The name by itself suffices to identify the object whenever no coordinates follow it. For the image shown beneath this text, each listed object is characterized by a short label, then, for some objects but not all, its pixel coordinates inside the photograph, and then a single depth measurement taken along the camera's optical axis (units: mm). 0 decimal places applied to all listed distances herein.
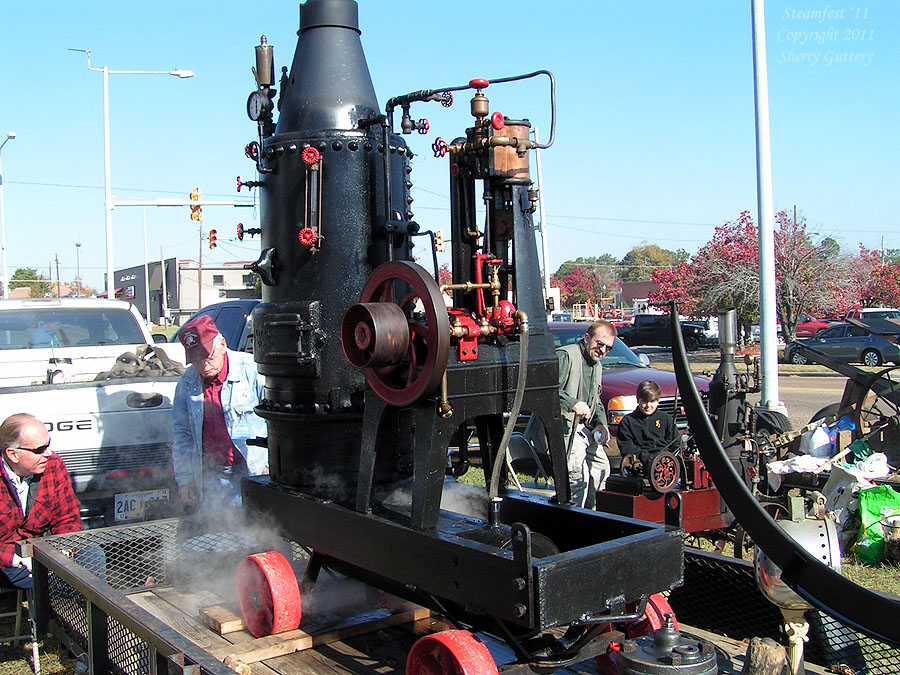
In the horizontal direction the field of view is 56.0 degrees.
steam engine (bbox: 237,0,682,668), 2799
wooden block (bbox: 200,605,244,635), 3617
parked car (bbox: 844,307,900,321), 28970
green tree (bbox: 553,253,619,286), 86119
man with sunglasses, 4922
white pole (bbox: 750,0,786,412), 10750
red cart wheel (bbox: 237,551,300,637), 3400
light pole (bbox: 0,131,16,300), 35081
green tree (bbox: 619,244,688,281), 106688
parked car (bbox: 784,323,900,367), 25516
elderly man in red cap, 5137
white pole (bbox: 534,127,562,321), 26059
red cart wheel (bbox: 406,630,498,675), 2613
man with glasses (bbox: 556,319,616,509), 6582
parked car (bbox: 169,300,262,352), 9875
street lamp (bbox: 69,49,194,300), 23366
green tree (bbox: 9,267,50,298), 77544
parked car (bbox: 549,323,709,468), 9242
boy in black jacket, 6758
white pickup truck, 6145
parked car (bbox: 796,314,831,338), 31750
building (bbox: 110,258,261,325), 66000
